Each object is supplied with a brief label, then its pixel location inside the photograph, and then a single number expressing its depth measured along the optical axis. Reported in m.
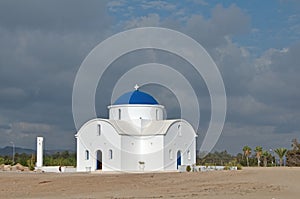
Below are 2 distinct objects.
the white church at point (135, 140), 61.56
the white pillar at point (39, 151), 67.00
